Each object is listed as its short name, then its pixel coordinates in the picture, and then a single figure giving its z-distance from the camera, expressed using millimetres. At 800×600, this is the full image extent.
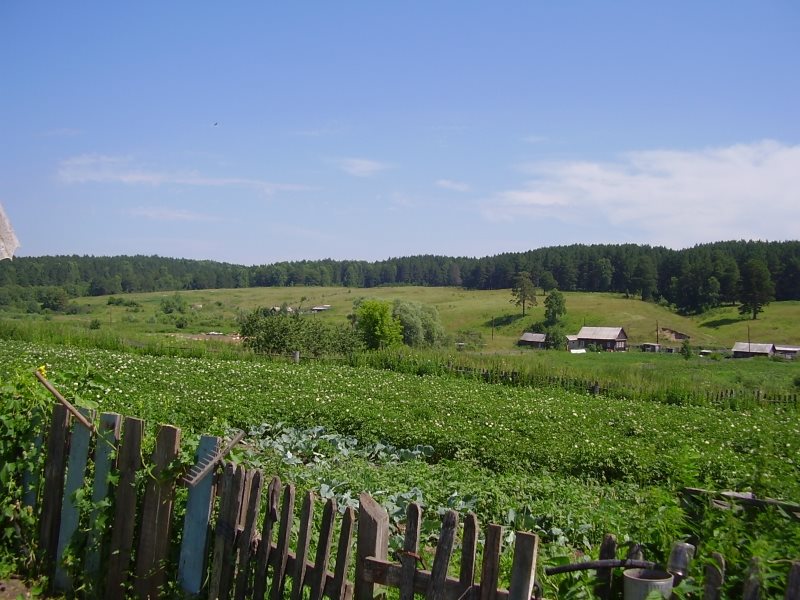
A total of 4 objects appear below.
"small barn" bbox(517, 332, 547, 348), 86812
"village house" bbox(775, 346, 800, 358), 75862
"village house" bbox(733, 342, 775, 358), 73812
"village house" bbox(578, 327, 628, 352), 84750
